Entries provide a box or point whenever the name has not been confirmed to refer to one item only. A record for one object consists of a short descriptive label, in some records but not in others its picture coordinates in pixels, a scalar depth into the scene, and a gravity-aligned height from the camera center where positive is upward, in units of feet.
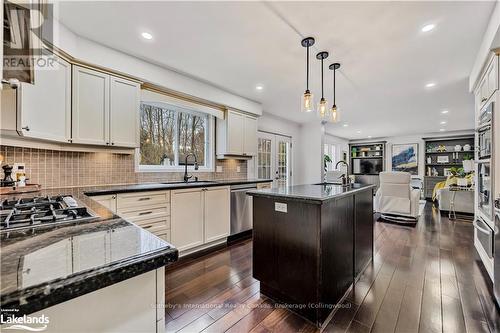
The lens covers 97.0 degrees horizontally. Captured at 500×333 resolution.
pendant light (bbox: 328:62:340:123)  8.82 +2.21
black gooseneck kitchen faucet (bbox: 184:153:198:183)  11.28 -0.06
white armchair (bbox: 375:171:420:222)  15.46 -2.25
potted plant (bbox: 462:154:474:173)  14.60 +0.08
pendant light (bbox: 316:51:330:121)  8.21 +2.31
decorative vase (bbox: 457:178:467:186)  17.47 -1.15
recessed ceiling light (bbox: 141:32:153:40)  7.36 +4.41
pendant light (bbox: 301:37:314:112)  7.43 +2.30
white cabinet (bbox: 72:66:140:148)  7.74 +2.13
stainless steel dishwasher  11.54 -2.32
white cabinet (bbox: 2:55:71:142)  5.52 +1.70
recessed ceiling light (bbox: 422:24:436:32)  6.83 +4.37
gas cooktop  2.98 -0.76
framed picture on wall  28.58 +1.24
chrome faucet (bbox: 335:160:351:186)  9.25 -0.53
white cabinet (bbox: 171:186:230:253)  9.17 -2.27
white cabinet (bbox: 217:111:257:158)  12.96 +1.87
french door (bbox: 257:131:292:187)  17.35 +0.68
